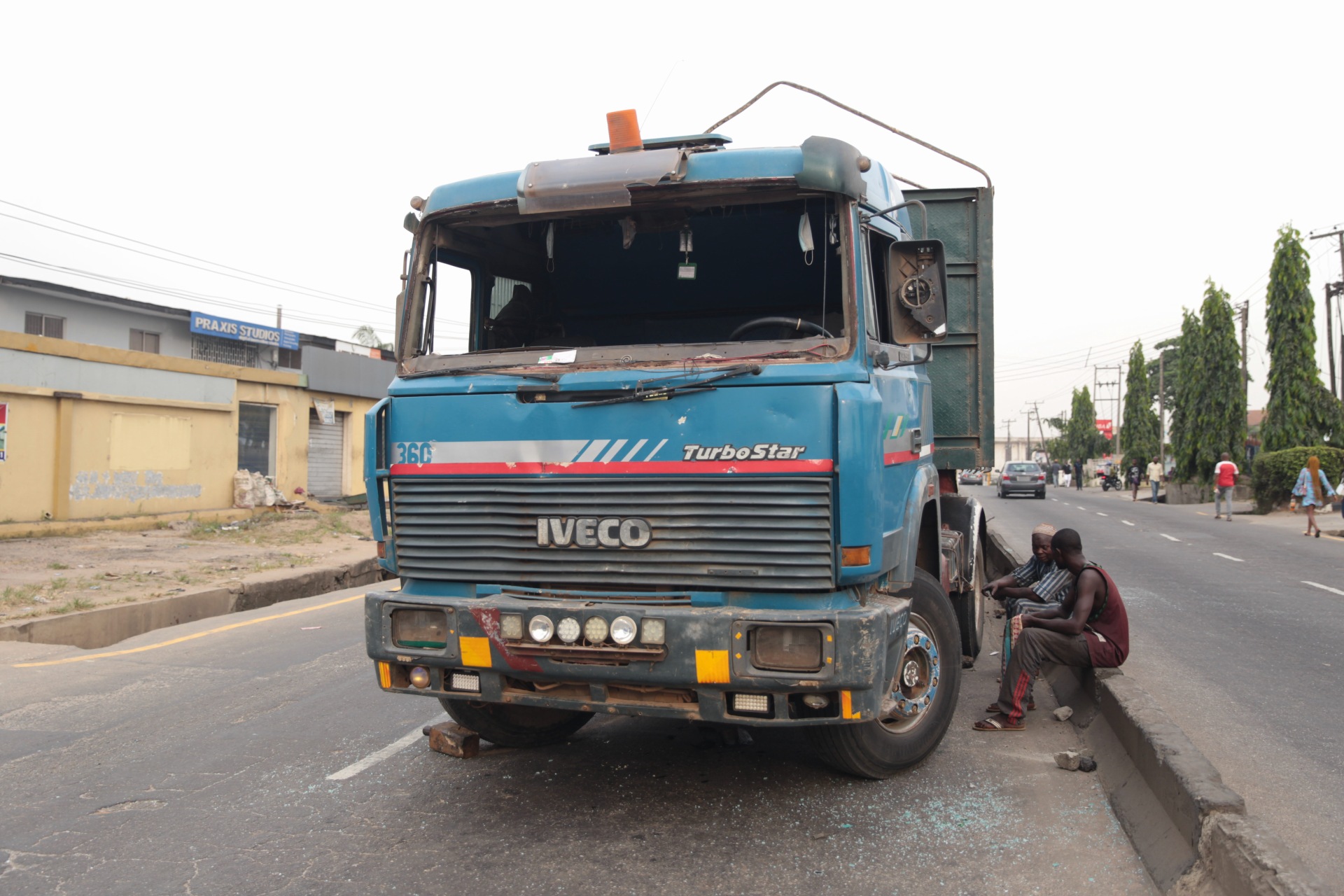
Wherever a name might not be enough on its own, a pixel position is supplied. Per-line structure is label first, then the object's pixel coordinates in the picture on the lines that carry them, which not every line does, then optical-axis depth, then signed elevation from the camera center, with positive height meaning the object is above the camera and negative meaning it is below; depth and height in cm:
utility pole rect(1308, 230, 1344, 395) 3491 +640
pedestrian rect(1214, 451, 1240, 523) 2569 -11
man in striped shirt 602 -71
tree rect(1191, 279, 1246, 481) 3719 +318
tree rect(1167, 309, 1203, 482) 3875 +313
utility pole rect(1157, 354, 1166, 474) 5788 +379
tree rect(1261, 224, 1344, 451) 3169 +351
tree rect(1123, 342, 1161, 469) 6300 +365
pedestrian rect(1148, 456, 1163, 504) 3728 -3
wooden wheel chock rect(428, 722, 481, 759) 494 -136
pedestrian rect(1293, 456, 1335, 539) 1980 -33
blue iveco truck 376 +1
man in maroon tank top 544 -93
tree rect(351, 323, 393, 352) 4228 +582
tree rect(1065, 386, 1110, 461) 9875 +421
